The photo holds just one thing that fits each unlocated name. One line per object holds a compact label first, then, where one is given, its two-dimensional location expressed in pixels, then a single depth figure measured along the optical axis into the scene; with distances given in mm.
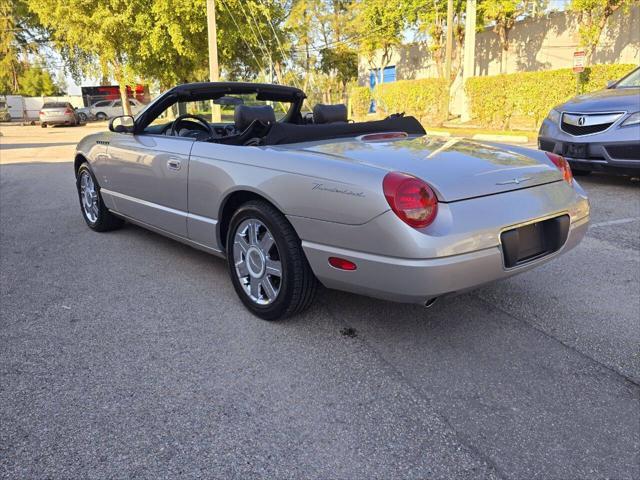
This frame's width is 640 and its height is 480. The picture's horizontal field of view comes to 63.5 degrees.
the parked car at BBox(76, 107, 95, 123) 35047
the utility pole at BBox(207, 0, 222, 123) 17344
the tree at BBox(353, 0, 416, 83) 27734
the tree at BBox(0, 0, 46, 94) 38656
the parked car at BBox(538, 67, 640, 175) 6020
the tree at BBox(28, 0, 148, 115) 21547
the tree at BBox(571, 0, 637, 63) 18641
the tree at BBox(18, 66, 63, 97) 58531
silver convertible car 2436
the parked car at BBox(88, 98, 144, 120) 38656
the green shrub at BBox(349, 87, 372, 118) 25797
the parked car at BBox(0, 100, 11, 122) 39506
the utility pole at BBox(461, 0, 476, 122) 19562
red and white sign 12013
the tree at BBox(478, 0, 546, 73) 22109
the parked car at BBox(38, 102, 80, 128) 29912
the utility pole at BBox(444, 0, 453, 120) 18672
